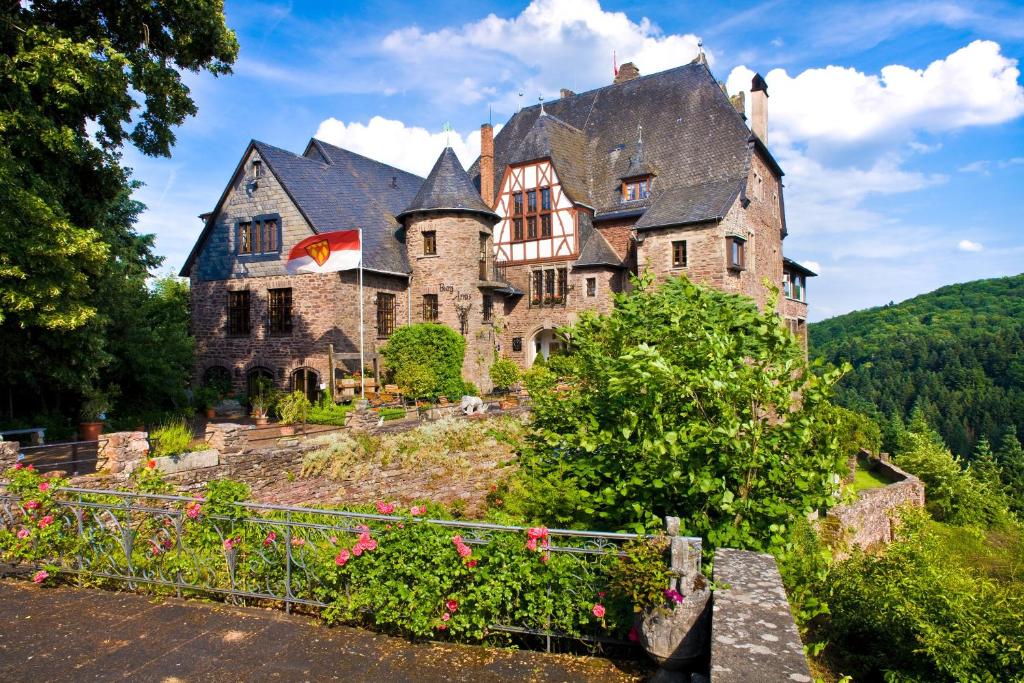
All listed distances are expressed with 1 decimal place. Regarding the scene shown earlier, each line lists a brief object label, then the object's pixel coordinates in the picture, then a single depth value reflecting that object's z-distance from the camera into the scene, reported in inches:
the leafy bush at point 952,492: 1071.0
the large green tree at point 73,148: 483.8
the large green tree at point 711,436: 210.1
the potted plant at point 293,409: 746.2
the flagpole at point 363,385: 839.6
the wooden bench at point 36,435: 572.9
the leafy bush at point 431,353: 932.6
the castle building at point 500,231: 952.9
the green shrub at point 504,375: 1049.5
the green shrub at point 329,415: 757.9
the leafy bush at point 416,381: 888.3
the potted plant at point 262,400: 822.2
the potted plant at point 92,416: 611.5
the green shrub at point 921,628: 277.4
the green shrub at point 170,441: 487.9
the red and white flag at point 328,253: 805.2
